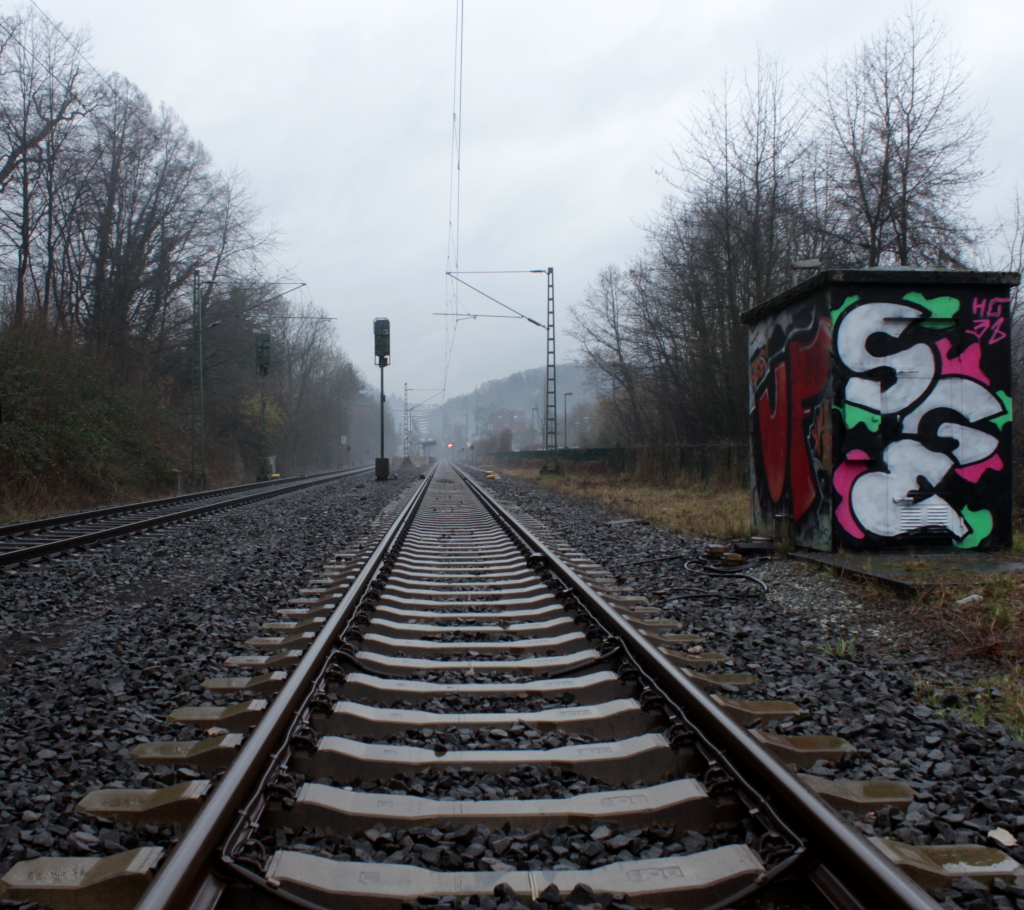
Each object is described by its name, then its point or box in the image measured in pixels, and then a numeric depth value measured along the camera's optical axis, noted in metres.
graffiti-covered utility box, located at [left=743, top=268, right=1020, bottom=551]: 6.27
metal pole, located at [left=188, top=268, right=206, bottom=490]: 22.20
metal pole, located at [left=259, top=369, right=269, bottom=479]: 31.80
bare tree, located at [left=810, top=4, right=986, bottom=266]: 15.26
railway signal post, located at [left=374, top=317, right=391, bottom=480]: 24.09
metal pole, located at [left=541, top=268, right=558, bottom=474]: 26.62
